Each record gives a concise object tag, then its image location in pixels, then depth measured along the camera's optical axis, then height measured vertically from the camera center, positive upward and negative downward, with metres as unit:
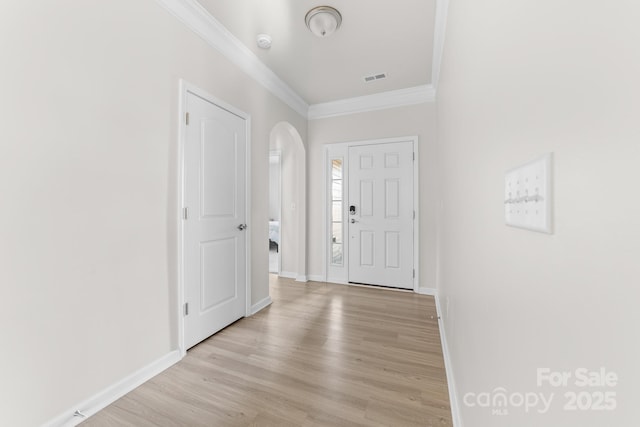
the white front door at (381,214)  3.64 -0.05
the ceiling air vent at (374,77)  3.18 +1.55
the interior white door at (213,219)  2.16 -0.08
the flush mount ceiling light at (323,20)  2.15 +1.52
